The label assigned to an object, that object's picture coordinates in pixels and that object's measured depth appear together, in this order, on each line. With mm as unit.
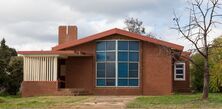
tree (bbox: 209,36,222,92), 23919
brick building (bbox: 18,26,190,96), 22570
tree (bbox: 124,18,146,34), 39498
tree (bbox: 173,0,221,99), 16357
